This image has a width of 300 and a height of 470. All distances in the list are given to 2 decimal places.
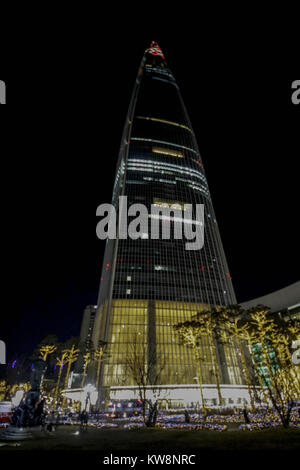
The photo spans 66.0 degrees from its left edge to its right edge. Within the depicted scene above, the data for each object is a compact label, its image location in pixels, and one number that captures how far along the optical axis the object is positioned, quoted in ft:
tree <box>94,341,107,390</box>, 184.38
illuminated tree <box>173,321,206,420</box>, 128.97
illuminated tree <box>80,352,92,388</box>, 179.42
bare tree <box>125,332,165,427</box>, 199.28
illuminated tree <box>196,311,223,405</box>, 132.05
